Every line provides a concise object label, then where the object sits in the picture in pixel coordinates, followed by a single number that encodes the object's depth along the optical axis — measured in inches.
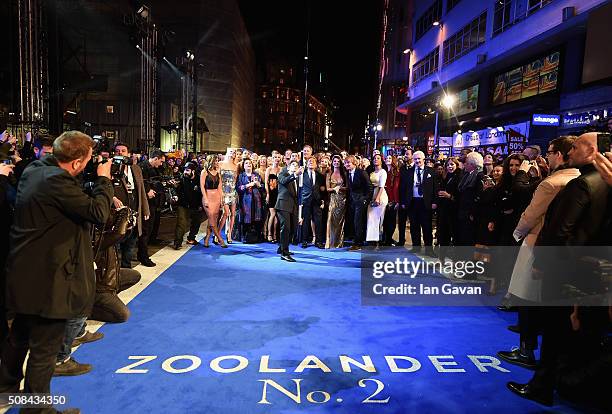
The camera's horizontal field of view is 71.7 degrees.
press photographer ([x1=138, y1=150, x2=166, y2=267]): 277.6
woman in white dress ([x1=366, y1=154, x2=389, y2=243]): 365.4
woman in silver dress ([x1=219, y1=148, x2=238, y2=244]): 370.6
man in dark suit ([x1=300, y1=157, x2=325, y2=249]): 367.2
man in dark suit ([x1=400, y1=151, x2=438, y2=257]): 343.0
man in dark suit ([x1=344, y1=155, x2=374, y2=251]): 358.9
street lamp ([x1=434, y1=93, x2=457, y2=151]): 1121.4
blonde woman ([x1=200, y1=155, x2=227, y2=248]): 346.3
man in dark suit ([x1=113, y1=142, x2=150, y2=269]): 225.0
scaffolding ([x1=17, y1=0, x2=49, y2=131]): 441.4
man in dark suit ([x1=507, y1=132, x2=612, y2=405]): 122.6
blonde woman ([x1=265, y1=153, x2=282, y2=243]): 389.7
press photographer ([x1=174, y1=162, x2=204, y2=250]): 339.9
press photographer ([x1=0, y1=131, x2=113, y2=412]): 102.7
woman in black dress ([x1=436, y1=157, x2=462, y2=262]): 318.7
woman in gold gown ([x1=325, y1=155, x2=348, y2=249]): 365.7
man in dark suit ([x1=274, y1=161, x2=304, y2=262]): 314.7
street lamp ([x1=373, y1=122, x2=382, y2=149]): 2141.0
